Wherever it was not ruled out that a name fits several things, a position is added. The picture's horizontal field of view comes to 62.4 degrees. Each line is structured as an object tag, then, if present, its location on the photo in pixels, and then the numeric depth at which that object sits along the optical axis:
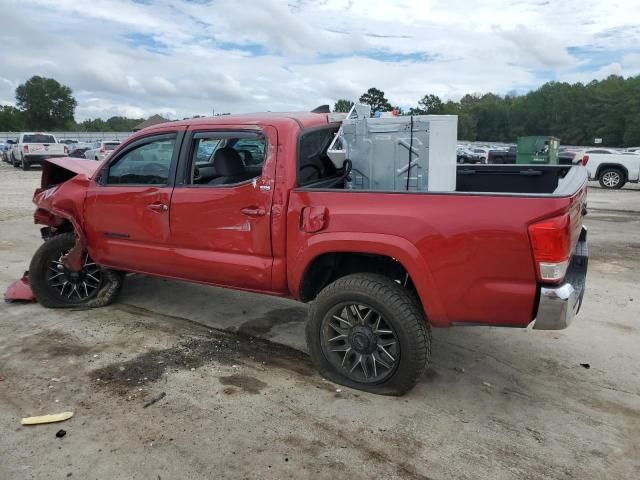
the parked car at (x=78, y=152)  30.01
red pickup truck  2.94
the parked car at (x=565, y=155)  21.34
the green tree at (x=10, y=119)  99.00
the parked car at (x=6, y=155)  31.25
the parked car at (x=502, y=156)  27.67
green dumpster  21.36
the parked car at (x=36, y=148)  26.28
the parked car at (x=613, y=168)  18.23
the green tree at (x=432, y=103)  106.66
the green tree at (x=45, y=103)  102.69
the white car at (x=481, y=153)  33.22
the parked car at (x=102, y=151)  25.23
